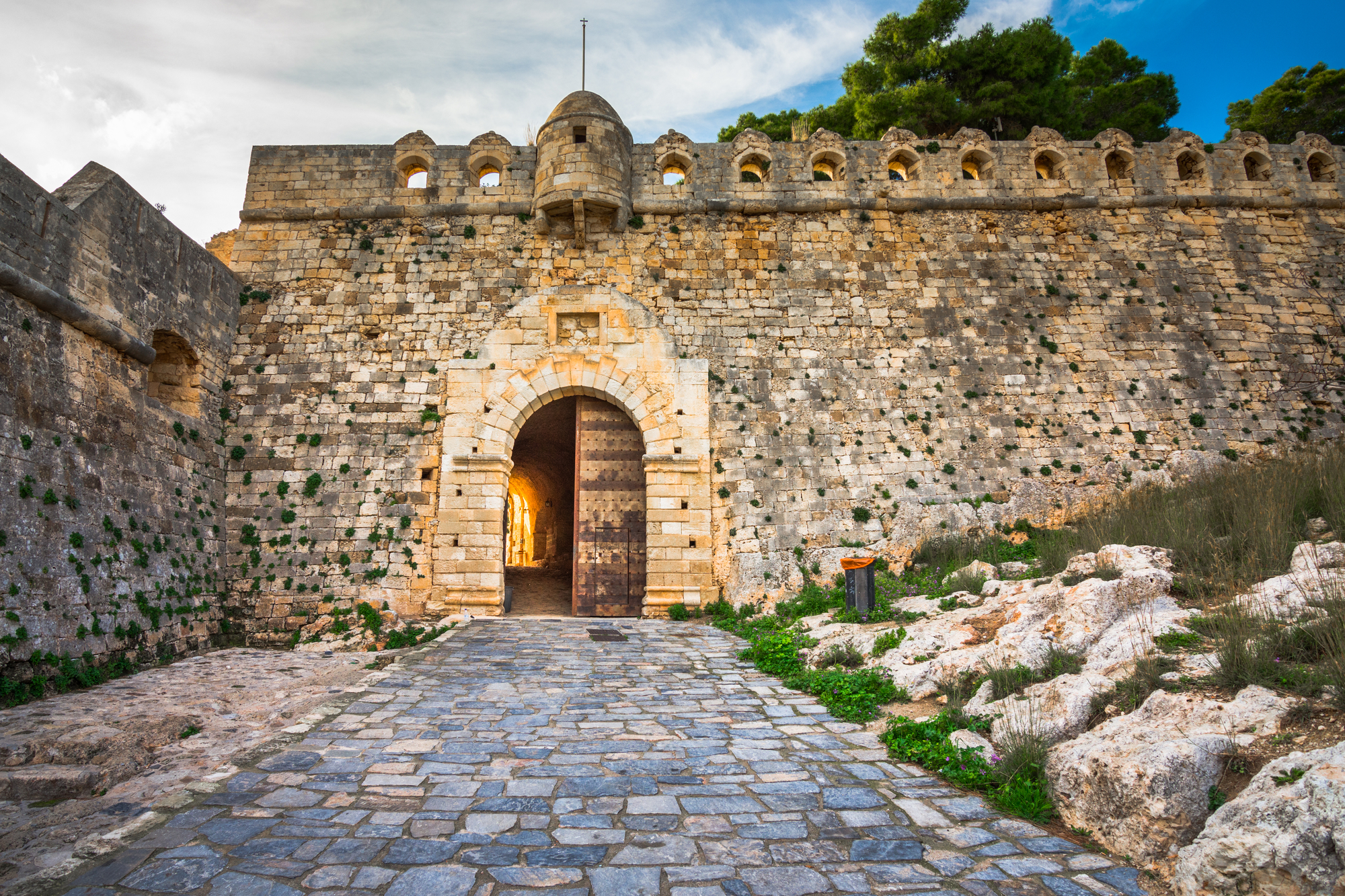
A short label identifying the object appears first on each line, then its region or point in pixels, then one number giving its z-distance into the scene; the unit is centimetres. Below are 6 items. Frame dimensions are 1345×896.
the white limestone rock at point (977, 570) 756
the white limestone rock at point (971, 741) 378
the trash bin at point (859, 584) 734
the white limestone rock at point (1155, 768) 276
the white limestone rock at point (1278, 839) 222
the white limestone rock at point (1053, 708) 360
